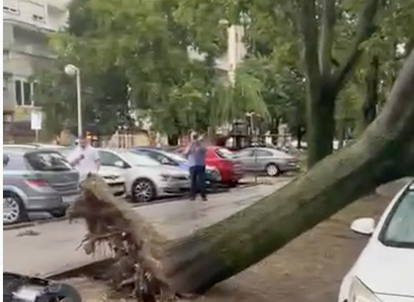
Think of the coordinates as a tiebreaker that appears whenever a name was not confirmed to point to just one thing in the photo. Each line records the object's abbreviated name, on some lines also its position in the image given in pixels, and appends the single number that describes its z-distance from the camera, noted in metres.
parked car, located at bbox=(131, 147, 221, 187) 14.87
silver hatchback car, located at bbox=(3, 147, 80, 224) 8.93
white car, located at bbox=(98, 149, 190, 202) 12.91
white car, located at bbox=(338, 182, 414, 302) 3.76
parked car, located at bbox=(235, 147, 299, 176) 19.81
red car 17.08
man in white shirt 9.38
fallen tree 5.73
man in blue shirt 13.80
